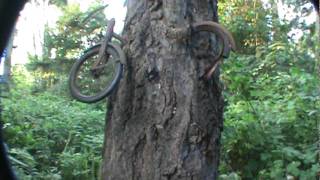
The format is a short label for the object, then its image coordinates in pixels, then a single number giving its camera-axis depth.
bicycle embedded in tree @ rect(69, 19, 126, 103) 3.02
